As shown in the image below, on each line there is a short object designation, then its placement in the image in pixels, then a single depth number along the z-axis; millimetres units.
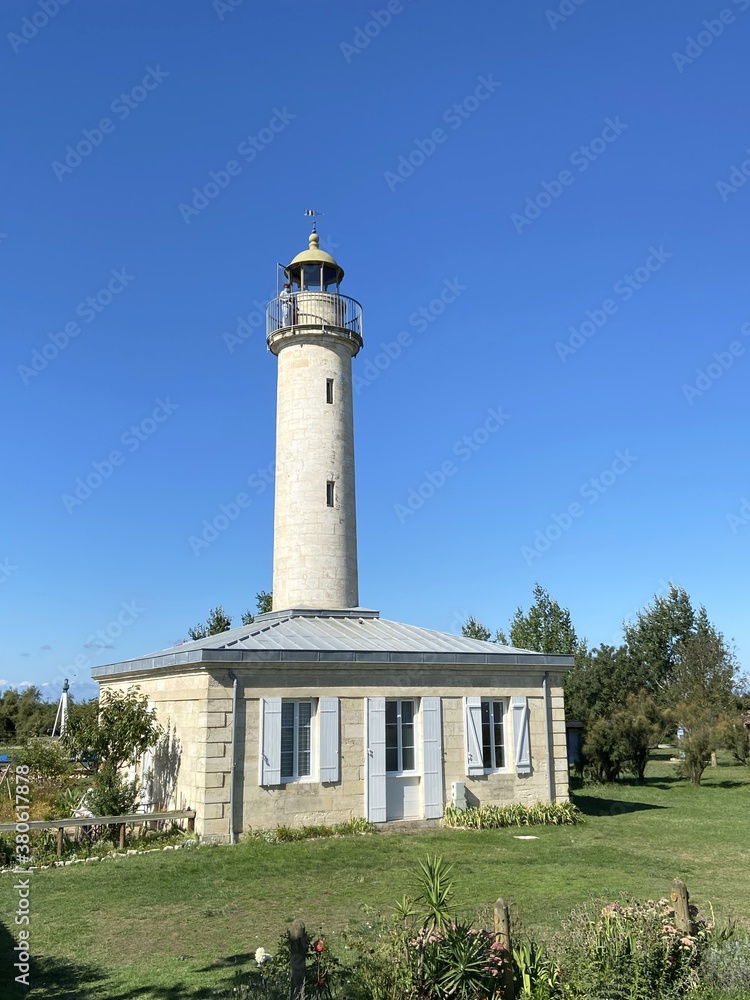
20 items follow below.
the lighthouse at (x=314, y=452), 19312
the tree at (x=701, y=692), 25516
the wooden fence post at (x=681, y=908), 6211
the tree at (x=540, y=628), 36031
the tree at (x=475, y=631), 35188
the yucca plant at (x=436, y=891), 6008
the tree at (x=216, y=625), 31750
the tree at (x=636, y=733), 24984
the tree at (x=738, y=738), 26688
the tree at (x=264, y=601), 34447
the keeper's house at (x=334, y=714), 13633
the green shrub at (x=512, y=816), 15023
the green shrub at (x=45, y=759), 14188
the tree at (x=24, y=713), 41844
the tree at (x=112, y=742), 13906
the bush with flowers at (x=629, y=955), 5738
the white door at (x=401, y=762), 14898
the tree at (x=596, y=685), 31703
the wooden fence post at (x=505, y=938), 5559
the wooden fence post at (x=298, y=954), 5230
